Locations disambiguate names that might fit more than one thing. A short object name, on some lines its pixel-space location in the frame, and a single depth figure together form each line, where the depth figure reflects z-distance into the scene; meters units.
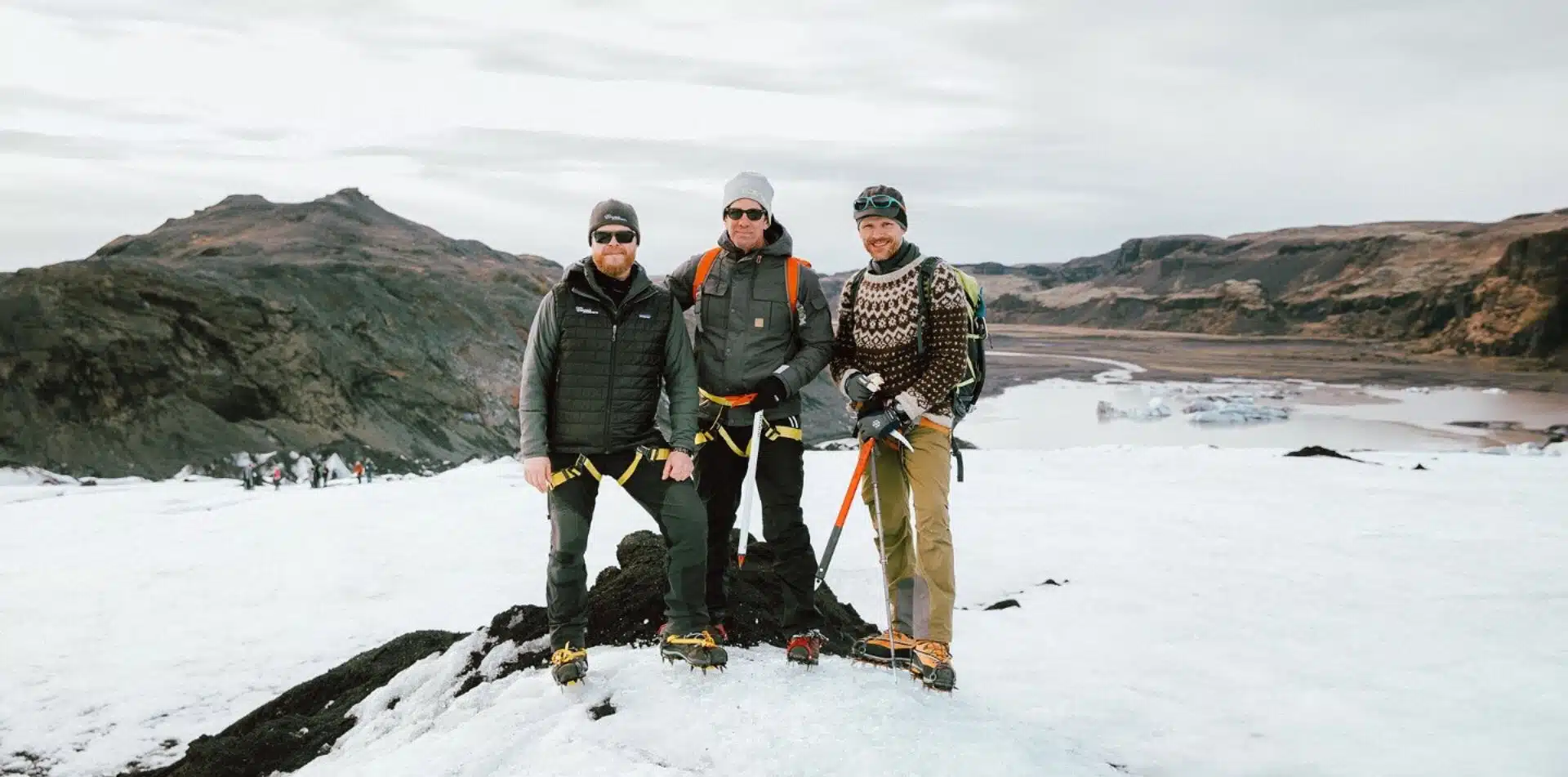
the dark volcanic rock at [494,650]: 5.18
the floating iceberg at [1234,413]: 52.94
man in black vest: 4.51
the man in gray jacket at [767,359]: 4.78
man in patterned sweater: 4.66
